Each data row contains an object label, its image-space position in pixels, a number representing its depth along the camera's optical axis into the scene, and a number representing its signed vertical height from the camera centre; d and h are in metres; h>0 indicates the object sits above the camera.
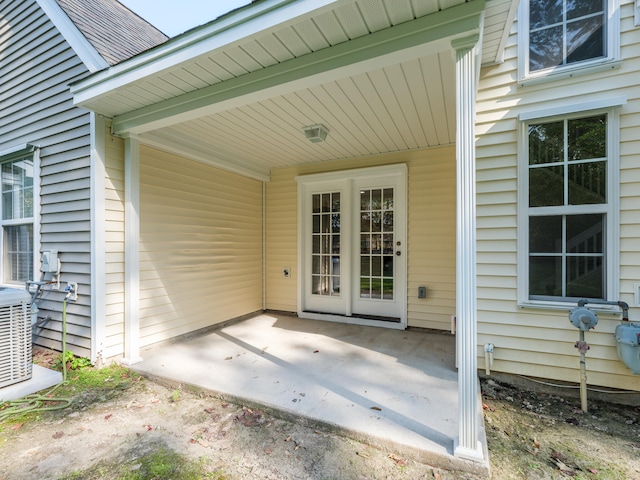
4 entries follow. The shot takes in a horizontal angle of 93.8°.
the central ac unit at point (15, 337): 2.54 -0.85
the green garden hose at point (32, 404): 2.26 -1.32
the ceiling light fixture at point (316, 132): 3.30 +1.21
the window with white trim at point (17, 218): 3.61 +0.25
